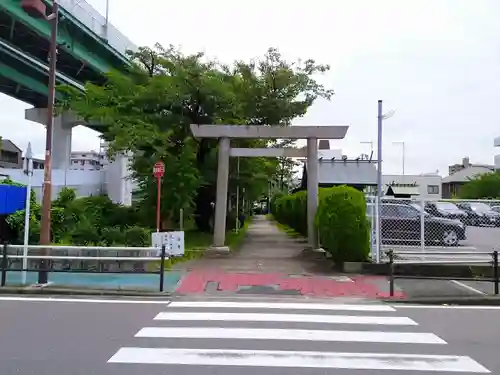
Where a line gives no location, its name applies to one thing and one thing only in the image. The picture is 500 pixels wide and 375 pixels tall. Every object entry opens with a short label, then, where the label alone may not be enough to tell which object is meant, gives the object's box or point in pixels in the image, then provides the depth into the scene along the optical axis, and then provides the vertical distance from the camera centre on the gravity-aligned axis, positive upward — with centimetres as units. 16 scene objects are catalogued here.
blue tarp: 1447 +10
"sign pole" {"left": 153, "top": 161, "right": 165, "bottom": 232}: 1532 +100
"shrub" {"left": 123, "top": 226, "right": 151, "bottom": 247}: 1597 -101
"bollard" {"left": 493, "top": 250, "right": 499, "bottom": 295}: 1116 -114
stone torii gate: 1920 +239
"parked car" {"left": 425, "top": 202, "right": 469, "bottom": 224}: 1822 +1
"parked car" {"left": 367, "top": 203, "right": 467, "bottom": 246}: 1509 -34
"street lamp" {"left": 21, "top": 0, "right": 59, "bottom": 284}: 1309 +136
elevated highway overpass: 2880 +936
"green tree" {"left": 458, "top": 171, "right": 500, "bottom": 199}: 5666 +282
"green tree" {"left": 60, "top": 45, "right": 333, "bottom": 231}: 2069 +393
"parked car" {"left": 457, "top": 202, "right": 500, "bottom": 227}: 1731 -8
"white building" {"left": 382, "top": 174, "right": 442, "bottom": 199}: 8111 +463
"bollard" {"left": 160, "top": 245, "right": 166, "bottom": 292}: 1144 -135
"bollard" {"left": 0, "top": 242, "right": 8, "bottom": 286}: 1137 -141
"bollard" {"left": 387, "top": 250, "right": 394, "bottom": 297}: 1120 -154
